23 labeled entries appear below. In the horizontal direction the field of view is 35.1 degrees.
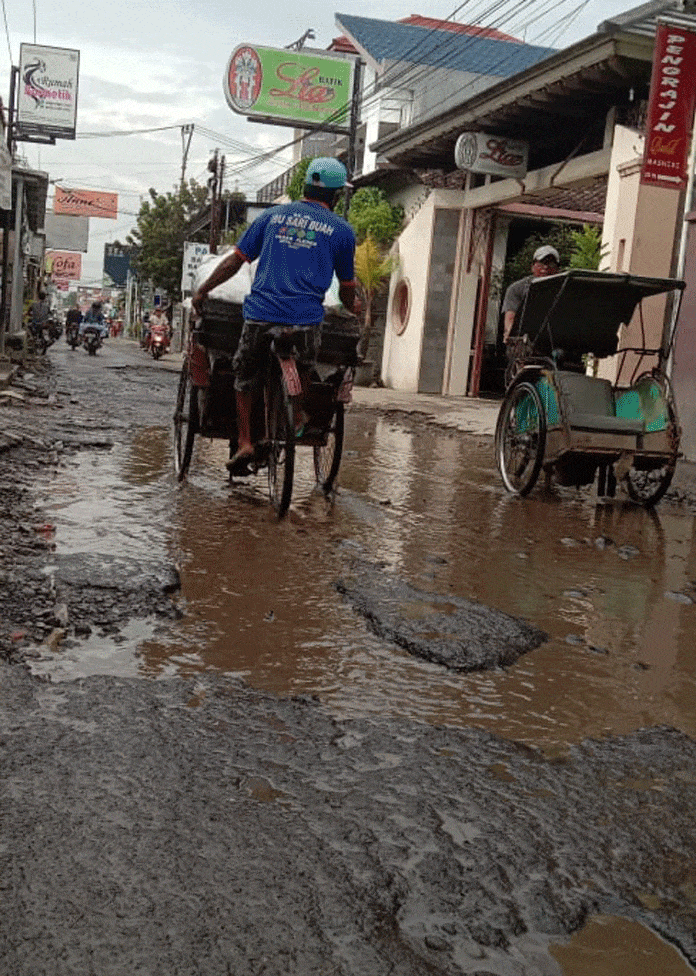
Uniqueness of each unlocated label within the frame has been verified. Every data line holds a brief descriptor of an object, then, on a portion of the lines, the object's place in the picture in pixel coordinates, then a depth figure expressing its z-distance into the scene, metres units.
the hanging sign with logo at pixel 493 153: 17.66
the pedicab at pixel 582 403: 7.46
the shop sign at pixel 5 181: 14.80
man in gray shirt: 8.81
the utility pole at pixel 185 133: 55.84
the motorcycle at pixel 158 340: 33.12
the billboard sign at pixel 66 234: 63.41
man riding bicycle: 6.05
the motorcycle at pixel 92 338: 32.03
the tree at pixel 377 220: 23.91
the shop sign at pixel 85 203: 75.00
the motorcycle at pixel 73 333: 35.81
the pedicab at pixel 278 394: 6.07
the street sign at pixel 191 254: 38.97
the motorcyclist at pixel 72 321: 35.88
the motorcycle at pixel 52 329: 27.92
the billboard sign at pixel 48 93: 42.91
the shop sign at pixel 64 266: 92.56
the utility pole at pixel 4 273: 17.09
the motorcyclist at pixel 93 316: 37.28
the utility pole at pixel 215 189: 40.03
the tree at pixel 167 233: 54.19
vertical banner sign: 11.55
